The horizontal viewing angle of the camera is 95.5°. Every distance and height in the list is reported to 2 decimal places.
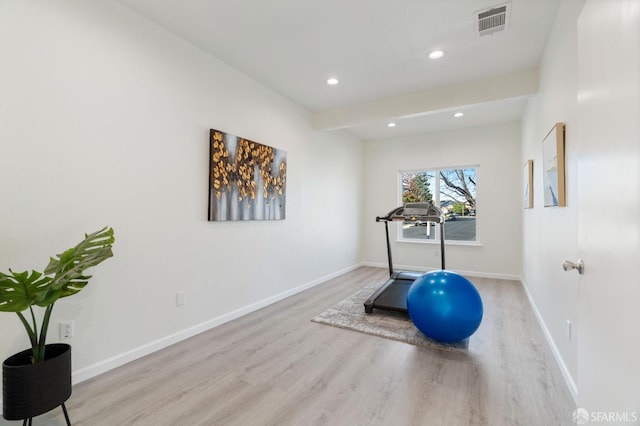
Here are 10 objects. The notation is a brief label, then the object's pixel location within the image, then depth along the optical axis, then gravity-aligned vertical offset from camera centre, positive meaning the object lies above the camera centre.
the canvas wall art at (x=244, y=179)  2.97 +0.43
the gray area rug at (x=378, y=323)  2.65 -1.14
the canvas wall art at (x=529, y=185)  3.52 +0.40
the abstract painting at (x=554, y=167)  2.05 +0.39
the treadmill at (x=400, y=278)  3.37 -0.92
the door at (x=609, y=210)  0.75 +0.02
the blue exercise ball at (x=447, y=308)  2.45 -0.79
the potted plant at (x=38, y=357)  1.40 -0.75
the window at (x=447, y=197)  5.64 +0.40
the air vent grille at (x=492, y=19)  2.32 +1.65
